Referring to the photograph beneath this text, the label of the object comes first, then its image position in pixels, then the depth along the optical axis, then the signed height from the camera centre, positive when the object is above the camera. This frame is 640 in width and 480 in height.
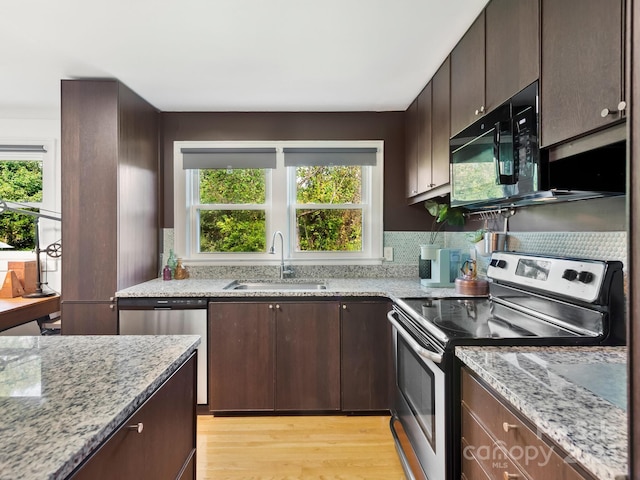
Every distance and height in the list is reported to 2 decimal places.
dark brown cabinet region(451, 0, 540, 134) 1.33 +0.77
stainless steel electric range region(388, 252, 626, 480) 1.27 -0.36
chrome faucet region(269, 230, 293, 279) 3.08 -0.13
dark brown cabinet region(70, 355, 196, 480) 0.80 -0.54
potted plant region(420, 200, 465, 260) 2.64 +0.16
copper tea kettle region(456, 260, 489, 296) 2.15 -0.29
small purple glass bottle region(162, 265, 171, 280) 2.99 -0.29
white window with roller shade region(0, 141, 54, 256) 3.24 +0.50
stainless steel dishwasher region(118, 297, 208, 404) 2.49 -0.55
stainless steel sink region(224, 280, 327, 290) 2.86 -0.39
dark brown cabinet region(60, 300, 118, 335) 2.51 -0.56
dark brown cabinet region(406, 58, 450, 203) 2.19 +0.67
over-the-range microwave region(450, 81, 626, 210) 1.28 +0.27
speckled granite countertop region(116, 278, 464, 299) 2.43 -0.37
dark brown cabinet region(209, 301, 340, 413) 2.51 -0.83
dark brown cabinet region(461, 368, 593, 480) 0.81 -0.55
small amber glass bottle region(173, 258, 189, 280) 3.03 -0.29
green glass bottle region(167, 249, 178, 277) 3.03 -0.21
